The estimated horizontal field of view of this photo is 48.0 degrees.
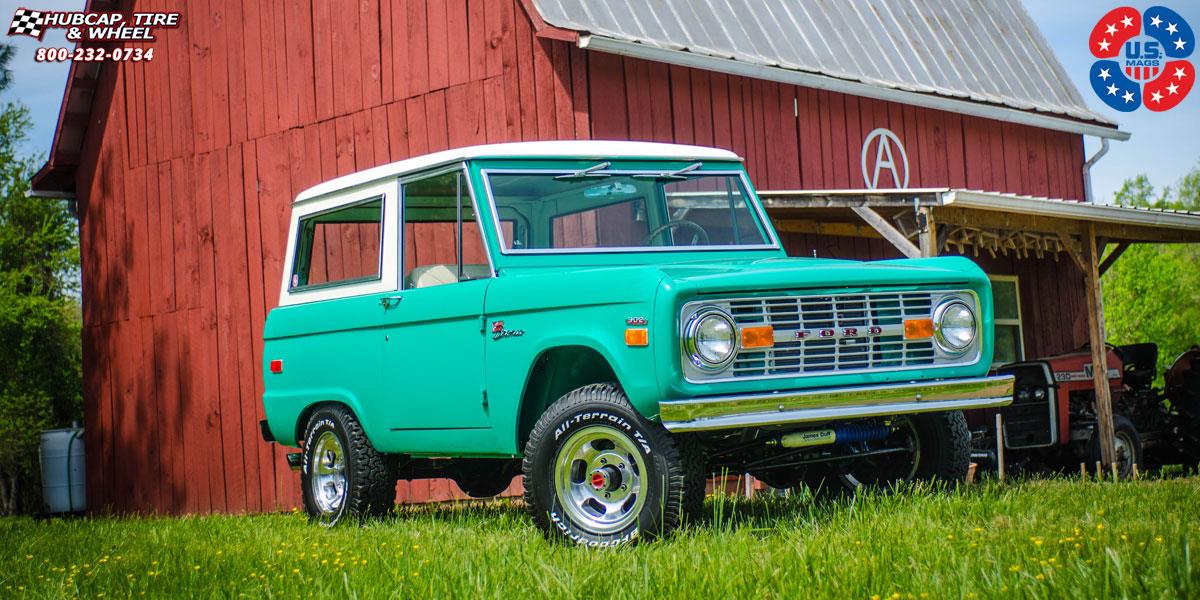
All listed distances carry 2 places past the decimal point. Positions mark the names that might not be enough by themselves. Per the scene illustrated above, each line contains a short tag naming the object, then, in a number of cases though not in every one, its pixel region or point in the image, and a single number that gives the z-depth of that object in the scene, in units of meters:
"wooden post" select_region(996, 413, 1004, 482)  11.16
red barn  11.20
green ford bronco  5.62
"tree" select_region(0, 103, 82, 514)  22.48
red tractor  12.53
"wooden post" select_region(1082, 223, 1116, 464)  11.79
